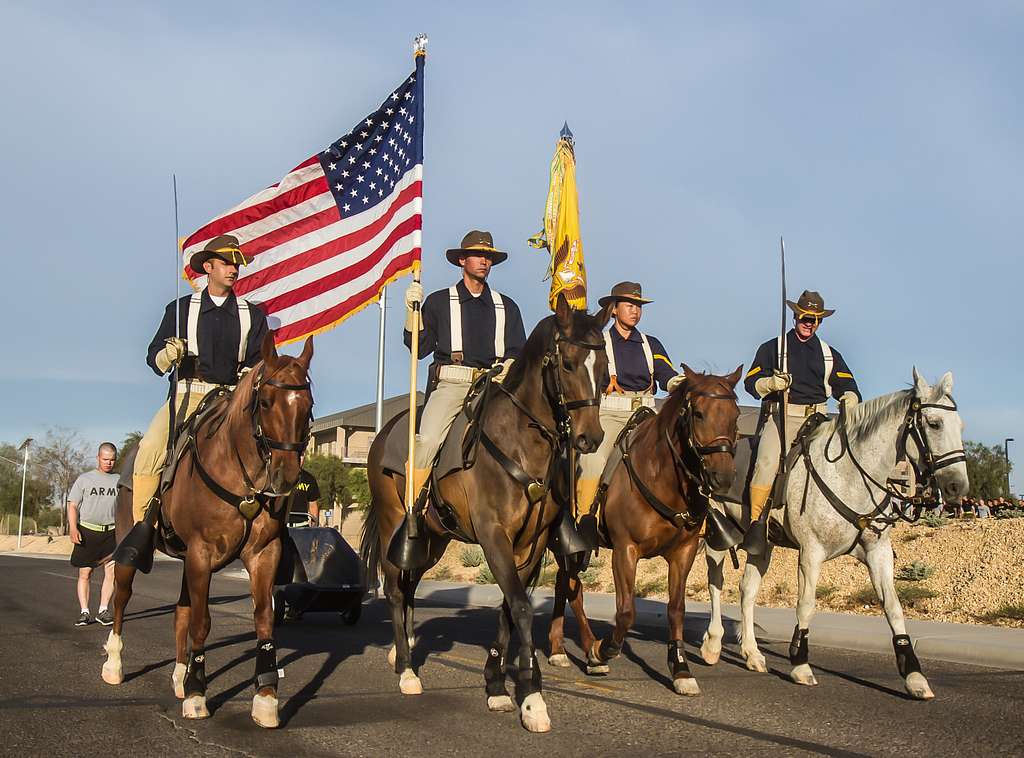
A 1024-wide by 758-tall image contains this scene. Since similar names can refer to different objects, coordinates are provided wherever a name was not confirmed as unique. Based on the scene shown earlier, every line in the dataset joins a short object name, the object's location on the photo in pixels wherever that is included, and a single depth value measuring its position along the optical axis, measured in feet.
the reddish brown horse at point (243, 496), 23.86
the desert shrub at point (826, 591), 56.39
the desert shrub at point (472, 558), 91.71
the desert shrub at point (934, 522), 69.15
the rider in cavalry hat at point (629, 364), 36.11
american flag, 37.17
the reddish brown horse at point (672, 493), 28.94
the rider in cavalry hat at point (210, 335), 30.30
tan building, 232.12
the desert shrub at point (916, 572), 57.77
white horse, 29.78
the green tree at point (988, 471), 174.91
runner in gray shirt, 48.73
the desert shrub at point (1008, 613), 46.51
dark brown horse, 24.12
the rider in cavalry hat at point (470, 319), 32.07
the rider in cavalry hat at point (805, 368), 36.58
